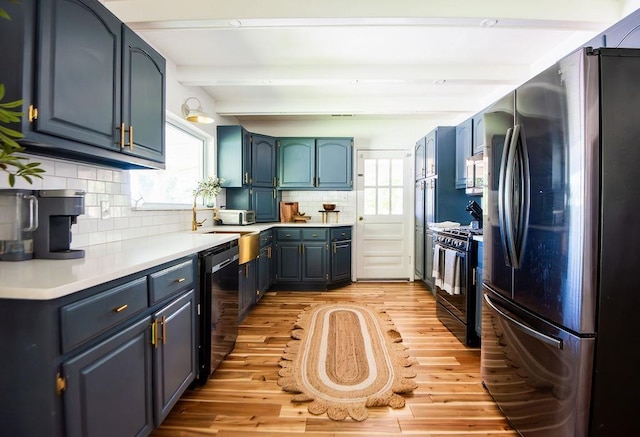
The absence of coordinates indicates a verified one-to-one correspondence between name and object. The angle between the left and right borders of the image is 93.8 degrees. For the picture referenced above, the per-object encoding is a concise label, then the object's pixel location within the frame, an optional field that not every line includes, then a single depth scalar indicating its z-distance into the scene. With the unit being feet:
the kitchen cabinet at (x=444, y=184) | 12.38
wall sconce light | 8.32
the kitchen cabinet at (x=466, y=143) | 10.51
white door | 15.56
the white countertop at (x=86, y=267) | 2.93
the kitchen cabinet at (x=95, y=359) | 2.98
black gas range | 8.03
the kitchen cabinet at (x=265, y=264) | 11.51
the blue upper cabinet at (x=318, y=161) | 14.67
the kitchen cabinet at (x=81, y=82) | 3.86
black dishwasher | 6.10
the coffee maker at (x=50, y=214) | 4.51
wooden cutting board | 15.10
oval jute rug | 5.86
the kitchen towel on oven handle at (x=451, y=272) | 8.43
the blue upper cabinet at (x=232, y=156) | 12.84
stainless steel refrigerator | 3.78
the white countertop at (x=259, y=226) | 10.71
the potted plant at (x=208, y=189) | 10.27
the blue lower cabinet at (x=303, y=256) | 13.44
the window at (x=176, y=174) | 8.31
